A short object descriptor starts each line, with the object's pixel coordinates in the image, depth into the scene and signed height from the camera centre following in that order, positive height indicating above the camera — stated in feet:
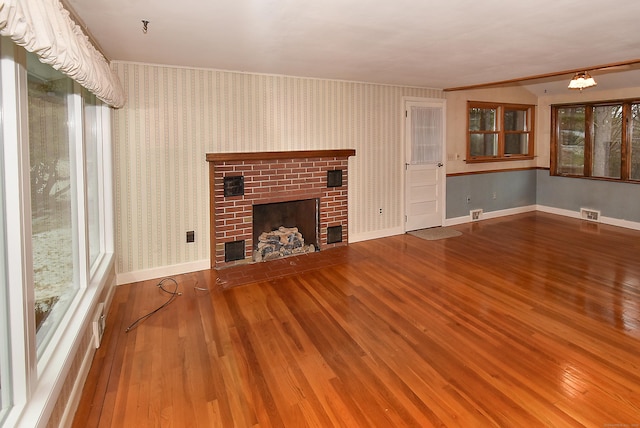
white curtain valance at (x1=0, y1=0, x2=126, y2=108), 3.80 +1.73
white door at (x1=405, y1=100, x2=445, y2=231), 18.99 +0.73
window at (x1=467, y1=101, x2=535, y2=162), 21.47 +2.69
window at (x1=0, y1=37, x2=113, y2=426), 5.01 -0.87
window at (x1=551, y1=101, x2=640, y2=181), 19.92 +2.08
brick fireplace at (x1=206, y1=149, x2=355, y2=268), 14.38 -0.63
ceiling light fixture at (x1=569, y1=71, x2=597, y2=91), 12.65 +3.13
